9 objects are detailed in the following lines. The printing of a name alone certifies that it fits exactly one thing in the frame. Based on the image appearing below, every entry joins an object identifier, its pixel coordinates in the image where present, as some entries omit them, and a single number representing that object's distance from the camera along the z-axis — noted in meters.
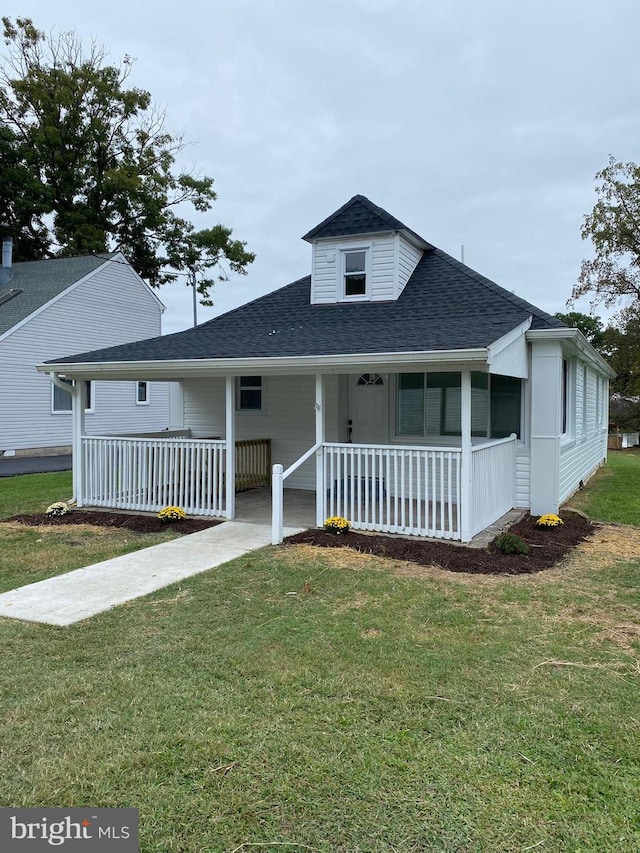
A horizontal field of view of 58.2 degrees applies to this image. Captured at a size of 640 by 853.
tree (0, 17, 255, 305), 28.14
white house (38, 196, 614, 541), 7.20
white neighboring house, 17.30
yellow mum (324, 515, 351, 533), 7.36
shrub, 6.45
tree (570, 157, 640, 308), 25.23
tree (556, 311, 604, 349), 43.84
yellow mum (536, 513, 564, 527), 7.80
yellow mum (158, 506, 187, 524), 8.22
